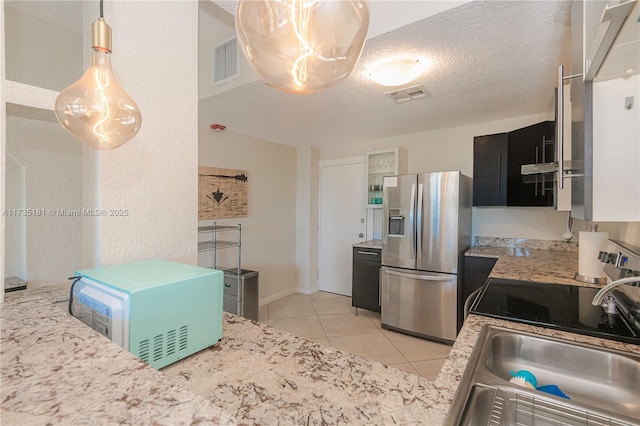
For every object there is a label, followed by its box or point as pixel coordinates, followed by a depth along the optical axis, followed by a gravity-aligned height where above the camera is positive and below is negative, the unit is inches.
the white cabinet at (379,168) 142.7 +21.7
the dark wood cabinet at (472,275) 105.8 -24.4
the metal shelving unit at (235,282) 116.4 -30.3
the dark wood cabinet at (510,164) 92.4 +17.0
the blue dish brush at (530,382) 33.0 -20.5
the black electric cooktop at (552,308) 41.4 -16.9
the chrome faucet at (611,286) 34.2 -9.2
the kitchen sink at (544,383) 27.4 -19.9
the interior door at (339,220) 162.4 -6.0
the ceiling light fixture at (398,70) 72.0 +36.6
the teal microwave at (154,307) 27.4 -10.4
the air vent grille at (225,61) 87.4 +46.9
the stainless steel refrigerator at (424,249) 107.8 -15.6
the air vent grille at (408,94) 89.1 +38.3
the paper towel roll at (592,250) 62.3 -8.7
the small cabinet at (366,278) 131.0 -32.1
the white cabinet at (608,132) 37.0 +10.7
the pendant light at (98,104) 32.3 +12.3
